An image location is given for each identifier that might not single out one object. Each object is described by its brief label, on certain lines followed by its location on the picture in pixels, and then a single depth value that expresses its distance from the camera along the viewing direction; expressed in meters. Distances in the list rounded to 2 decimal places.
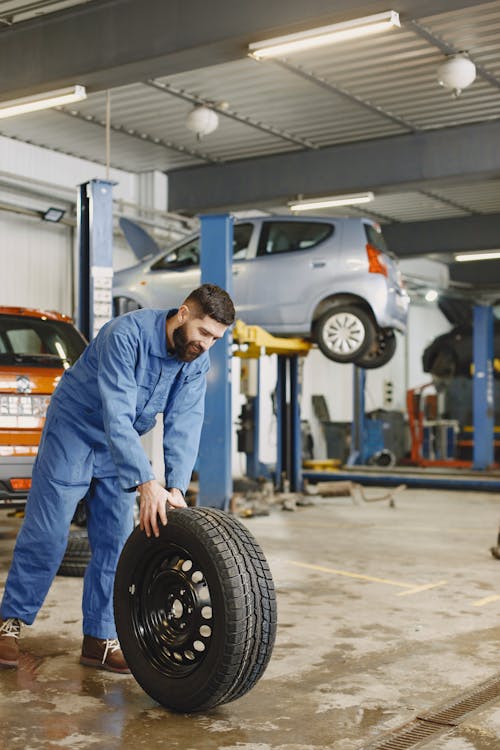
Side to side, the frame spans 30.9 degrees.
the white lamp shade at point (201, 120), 9.75
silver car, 9.23
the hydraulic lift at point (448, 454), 12.03
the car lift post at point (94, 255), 7.09
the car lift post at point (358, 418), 15.11
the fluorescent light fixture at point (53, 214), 10.90
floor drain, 2.81
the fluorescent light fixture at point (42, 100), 7.18
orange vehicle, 5.48
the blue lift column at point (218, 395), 8.45
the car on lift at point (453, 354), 16.64
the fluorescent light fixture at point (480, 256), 14.59
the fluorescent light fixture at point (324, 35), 5.75
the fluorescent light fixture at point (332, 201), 10.86
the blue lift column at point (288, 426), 10.82
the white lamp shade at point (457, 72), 8.05
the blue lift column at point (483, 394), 14.16
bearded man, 3.20
